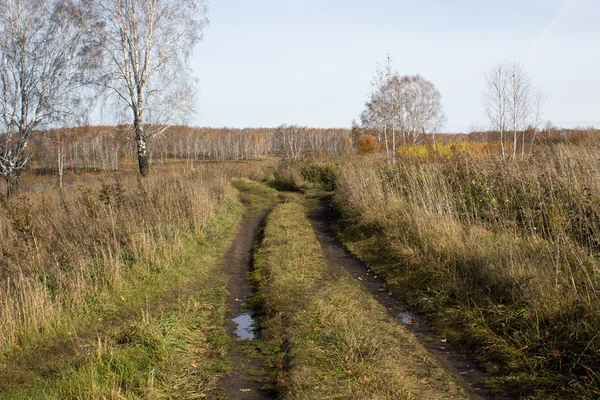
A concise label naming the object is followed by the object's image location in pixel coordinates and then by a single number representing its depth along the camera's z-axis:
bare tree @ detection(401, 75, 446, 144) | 38.25
